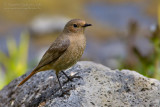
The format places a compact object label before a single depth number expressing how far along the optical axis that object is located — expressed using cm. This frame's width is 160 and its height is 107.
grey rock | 777
